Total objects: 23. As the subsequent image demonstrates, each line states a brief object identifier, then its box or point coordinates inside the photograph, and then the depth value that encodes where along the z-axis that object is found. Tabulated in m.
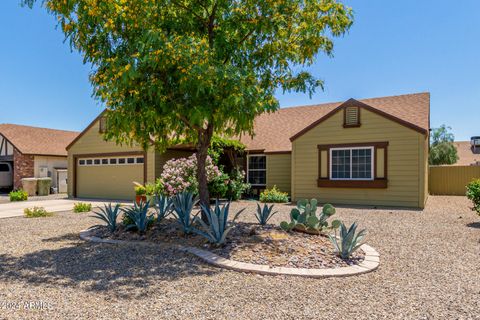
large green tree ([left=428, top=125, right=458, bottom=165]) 32.38
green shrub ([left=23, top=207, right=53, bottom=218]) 10.69
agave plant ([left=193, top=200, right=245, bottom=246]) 5.61
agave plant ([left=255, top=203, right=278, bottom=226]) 7.41
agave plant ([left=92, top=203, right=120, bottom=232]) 7.11
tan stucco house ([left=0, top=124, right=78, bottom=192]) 23.16
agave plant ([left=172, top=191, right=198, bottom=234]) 6.47
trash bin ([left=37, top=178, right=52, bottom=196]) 21.94
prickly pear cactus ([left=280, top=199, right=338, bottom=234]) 6.50
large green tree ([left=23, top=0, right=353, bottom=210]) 5.36
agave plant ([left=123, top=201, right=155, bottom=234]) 6.79
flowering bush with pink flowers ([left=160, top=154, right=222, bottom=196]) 12.56
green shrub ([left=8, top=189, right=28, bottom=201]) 17.38
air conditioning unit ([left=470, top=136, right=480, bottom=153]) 25.37
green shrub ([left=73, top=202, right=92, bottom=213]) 11.91
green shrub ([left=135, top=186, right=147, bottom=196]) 13.66
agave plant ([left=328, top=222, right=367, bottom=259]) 5.14
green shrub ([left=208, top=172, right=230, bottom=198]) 14.04
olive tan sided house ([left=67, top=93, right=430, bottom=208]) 12.70
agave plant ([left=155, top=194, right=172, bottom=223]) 7.31
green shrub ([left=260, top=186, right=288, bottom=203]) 14.84
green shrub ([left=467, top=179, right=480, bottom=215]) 9.04
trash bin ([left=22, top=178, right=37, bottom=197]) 21.44
